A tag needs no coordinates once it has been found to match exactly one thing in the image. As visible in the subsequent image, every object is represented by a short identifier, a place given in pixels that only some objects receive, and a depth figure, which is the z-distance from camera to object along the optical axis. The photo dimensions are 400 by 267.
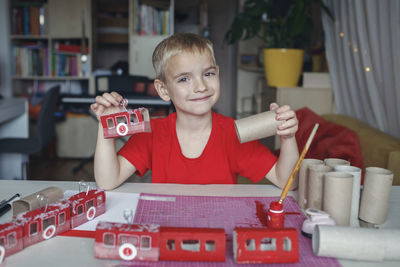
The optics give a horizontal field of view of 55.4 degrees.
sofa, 1.49
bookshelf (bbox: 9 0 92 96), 3.98
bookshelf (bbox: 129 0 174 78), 3.99
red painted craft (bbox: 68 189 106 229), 0.74
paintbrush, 0.78
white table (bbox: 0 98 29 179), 3.11
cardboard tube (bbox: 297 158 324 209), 0.86
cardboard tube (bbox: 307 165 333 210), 0.80
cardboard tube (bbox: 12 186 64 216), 0.75
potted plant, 2.65
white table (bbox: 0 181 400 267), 0.62
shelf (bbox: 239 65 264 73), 3.42
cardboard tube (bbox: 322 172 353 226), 0.74
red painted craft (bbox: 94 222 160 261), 0.61
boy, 1.03
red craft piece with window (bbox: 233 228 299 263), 0.61
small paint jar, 0.73
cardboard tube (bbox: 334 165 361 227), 0.78
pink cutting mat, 0.75
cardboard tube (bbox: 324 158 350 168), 0.90
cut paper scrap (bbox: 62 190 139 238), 0.73
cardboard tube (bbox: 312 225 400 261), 0.62
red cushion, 1.49
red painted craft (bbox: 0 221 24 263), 0.61
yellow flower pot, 2.65
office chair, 2.75
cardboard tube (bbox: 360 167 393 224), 0.80
